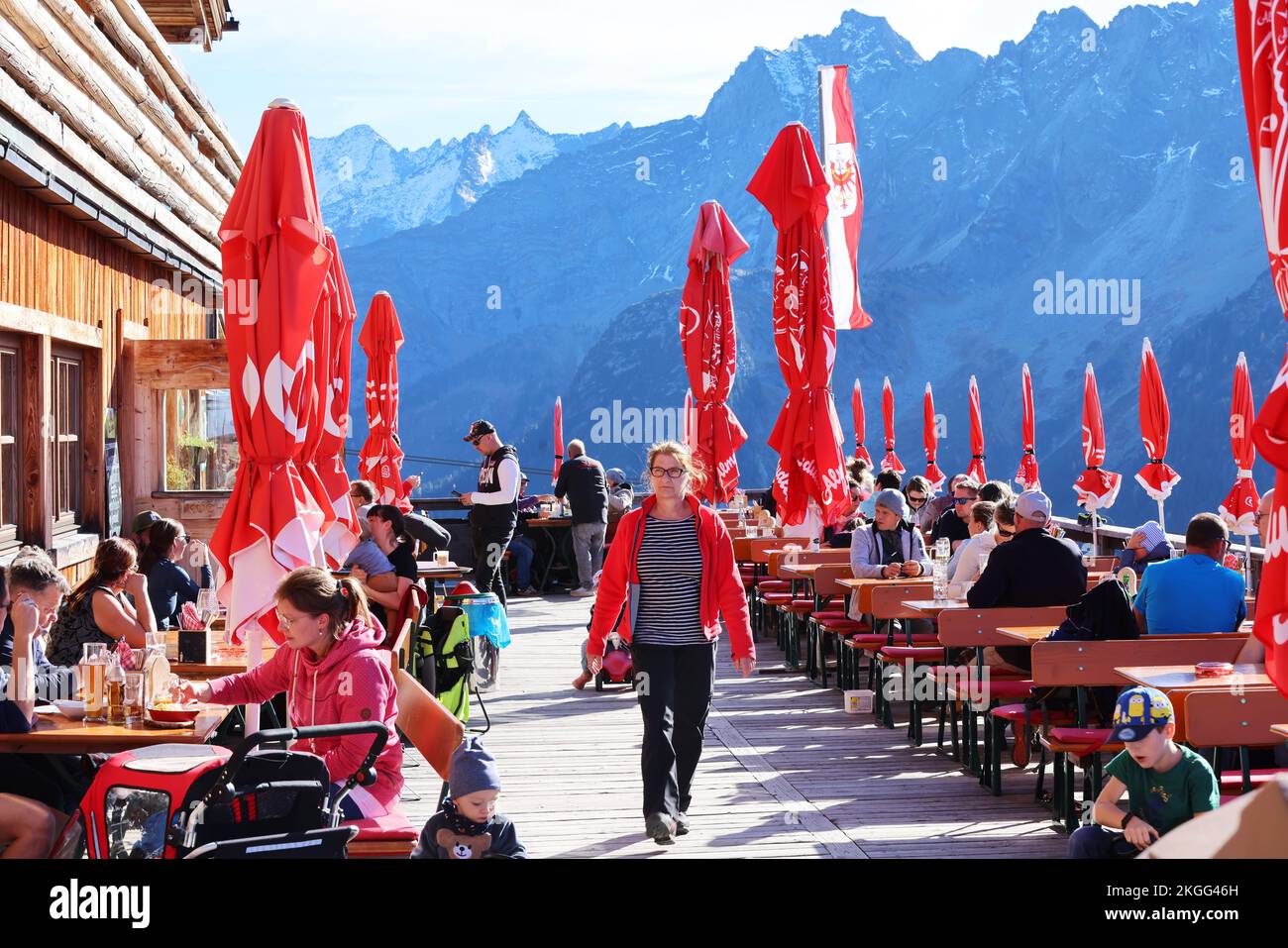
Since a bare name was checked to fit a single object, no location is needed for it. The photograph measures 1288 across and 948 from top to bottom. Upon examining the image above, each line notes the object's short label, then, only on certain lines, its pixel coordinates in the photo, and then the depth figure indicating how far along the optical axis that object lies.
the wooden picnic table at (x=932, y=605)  7.69
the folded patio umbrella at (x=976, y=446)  19.37
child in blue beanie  4.00
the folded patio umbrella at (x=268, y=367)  5.53
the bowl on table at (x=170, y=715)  4.87
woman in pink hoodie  4.63
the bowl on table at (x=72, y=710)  4.97
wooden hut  9.20
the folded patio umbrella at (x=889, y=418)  23.37
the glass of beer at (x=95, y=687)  4.98
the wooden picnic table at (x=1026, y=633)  6.75
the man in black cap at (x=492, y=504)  12.66
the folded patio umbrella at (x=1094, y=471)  13.93
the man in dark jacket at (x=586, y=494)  15.84
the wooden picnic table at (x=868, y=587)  8.52
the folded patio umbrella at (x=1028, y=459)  17.61
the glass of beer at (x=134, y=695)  4.92
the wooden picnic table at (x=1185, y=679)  5.16
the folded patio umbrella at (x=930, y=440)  21.92
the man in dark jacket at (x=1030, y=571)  7.54
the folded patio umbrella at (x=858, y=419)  24.88
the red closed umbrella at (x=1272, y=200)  3.20
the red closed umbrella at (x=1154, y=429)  13.29
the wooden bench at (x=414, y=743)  4.27
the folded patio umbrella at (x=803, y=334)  9.59
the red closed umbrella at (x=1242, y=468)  11.91
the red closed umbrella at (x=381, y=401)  14.73
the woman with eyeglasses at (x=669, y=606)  6.02
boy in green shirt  4.23
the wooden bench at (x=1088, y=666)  5.85
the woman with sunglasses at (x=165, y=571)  7.53
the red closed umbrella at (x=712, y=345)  12.49
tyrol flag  17.30
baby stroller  3.68
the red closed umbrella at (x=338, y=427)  9.88
